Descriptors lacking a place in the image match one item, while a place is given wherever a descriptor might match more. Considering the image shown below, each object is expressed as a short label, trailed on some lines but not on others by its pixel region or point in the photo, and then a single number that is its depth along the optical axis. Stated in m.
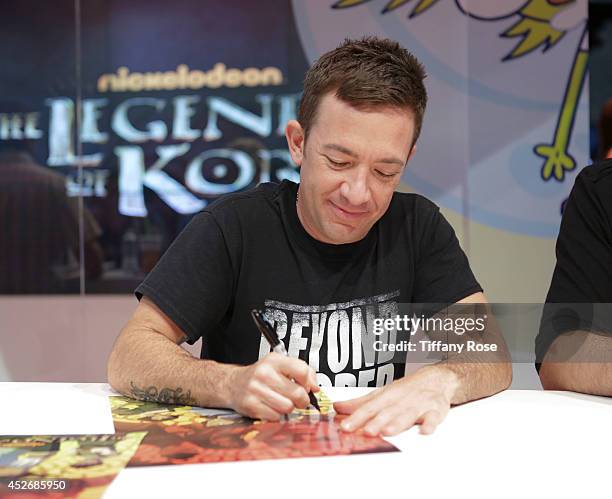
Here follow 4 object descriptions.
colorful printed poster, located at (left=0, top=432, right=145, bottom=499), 0.81
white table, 0.81
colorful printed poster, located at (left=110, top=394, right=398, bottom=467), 0.93
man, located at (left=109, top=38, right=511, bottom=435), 1.42
